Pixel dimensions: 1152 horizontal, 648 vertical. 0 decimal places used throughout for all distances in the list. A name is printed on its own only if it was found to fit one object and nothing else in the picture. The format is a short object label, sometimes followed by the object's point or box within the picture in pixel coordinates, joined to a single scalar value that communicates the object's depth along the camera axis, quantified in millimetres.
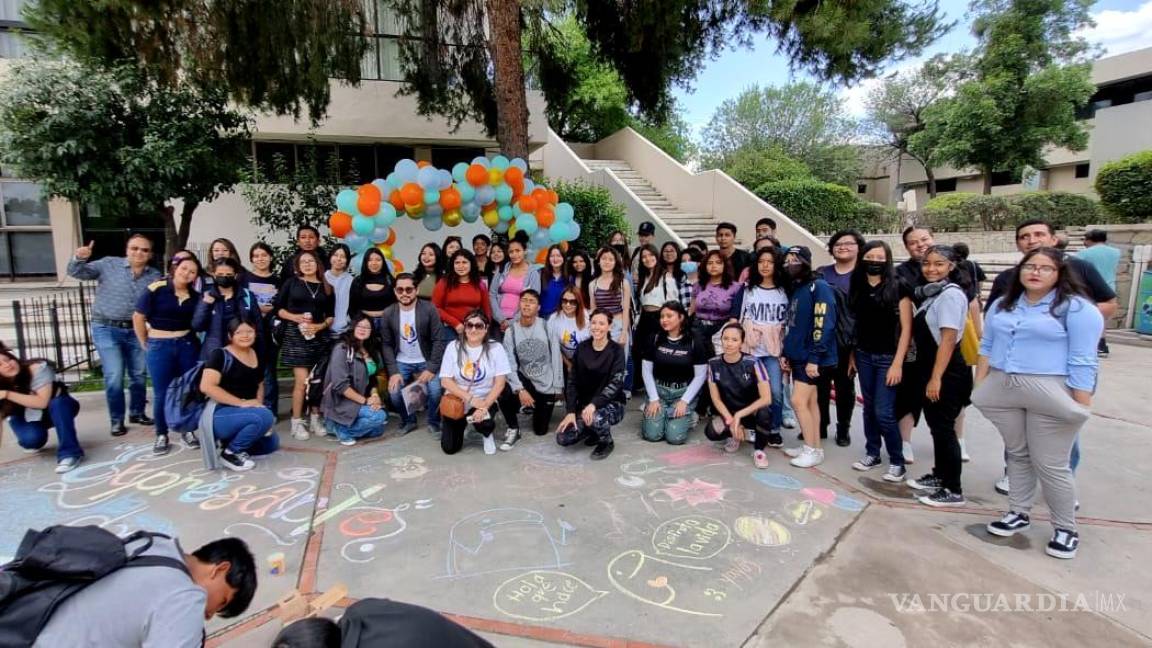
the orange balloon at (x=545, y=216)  7262
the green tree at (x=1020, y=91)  19344
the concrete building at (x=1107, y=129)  22938
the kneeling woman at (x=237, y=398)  4227
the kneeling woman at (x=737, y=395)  4438
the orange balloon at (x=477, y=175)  6809
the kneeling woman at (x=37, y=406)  4160
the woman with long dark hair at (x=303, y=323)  4980
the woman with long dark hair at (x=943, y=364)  3592
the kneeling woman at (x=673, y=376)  4777
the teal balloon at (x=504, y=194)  7059
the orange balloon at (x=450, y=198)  6742
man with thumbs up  4883
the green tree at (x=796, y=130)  32188
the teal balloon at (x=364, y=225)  6125
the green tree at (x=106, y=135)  6062
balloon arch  6168
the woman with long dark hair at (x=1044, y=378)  2900
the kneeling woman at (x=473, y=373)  4625
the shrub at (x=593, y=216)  10656
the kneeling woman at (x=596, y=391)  4578
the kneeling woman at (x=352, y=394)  4840
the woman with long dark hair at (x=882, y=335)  3896
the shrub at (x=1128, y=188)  11703
